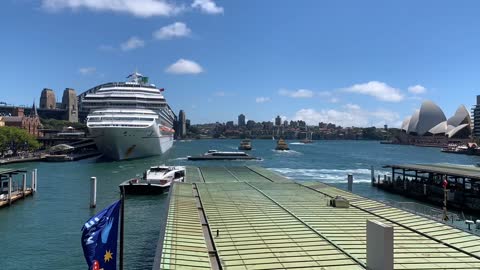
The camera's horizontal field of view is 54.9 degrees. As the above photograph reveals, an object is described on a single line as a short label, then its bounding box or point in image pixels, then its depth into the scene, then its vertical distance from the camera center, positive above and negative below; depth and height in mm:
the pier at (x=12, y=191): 37000 -5677
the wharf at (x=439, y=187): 36875 -4924
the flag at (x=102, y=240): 9117 -2227
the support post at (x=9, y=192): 37062 -5218
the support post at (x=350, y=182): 44250 -4616
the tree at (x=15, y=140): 98625 -2863
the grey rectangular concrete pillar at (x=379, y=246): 8984 -2207
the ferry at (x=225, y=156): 112788 -6195
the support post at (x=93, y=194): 36594 -5192
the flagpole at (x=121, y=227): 9977 -2202
